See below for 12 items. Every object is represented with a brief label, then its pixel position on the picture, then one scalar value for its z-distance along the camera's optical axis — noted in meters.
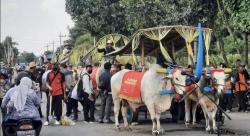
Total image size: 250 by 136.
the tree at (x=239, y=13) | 19.84
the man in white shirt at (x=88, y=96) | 16.86
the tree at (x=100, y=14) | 35.88
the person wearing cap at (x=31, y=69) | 16.08
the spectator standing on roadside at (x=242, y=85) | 20.27
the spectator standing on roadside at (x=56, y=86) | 15.90
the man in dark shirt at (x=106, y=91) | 16.85
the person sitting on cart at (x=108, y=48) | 19.84
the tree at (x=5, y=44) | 98.36
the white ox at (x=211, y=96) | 13.66
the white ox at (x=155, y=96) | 13.71
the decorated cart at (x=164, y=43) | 14.90
